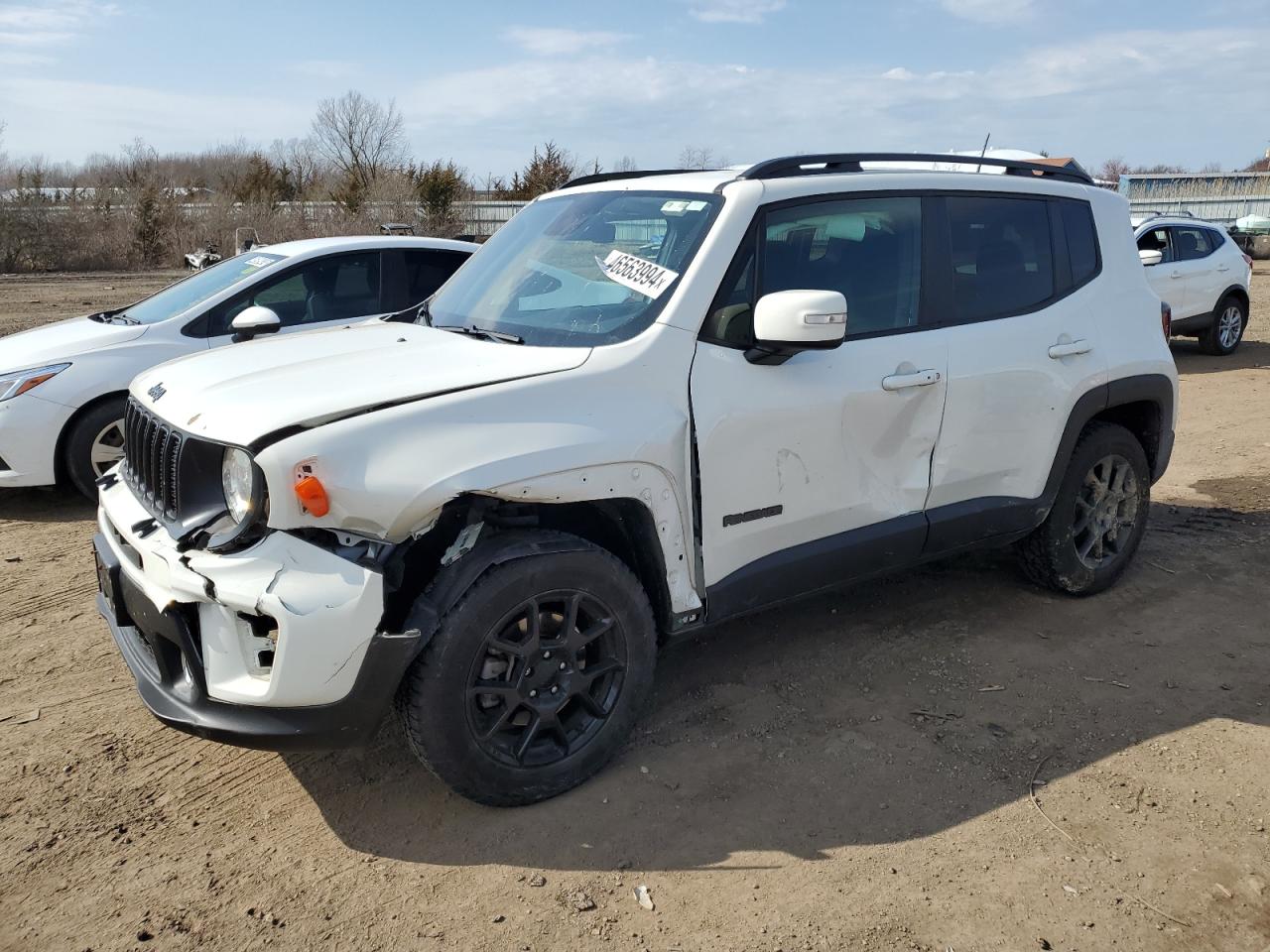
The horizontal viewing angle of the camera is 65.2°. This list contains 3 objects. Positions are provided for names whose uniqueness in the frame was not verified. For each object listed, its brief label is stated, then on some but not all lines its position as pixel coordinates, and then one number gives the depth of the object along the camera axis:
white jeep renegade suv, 2.80
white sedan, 6.07
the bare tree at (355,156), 39.78
